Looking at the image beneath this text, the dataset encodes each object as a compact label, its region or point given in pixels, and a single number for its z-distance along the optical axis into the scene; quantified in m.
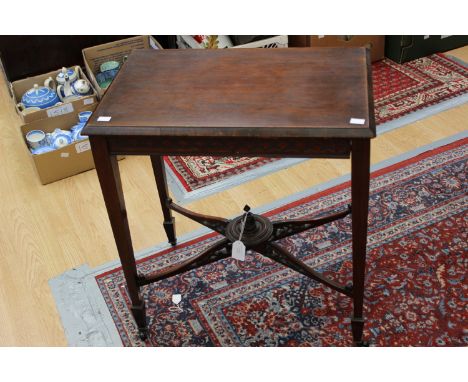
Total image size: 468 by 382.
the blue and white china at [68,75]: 2.82
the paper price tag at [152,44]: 2.91
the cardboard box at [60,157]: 2.57
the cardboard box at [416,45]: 3.23
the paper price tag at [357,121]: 1.40
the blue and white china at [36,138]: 2.64
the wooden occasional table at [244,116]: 1.44
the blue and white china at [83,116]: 2.73
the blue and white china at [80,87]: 2.82
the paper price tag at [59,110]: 2.66
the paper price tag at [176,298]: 2.05
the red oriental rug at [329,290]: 1.92
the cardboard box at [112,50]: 2.94
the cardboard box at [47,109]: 2.65
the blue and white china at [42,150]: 2.64
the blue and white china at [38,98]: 2.76
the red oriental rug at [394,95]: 2.61
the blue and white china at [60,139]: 2.63
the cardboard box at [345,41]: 3.12
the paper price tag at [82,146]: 2.59
